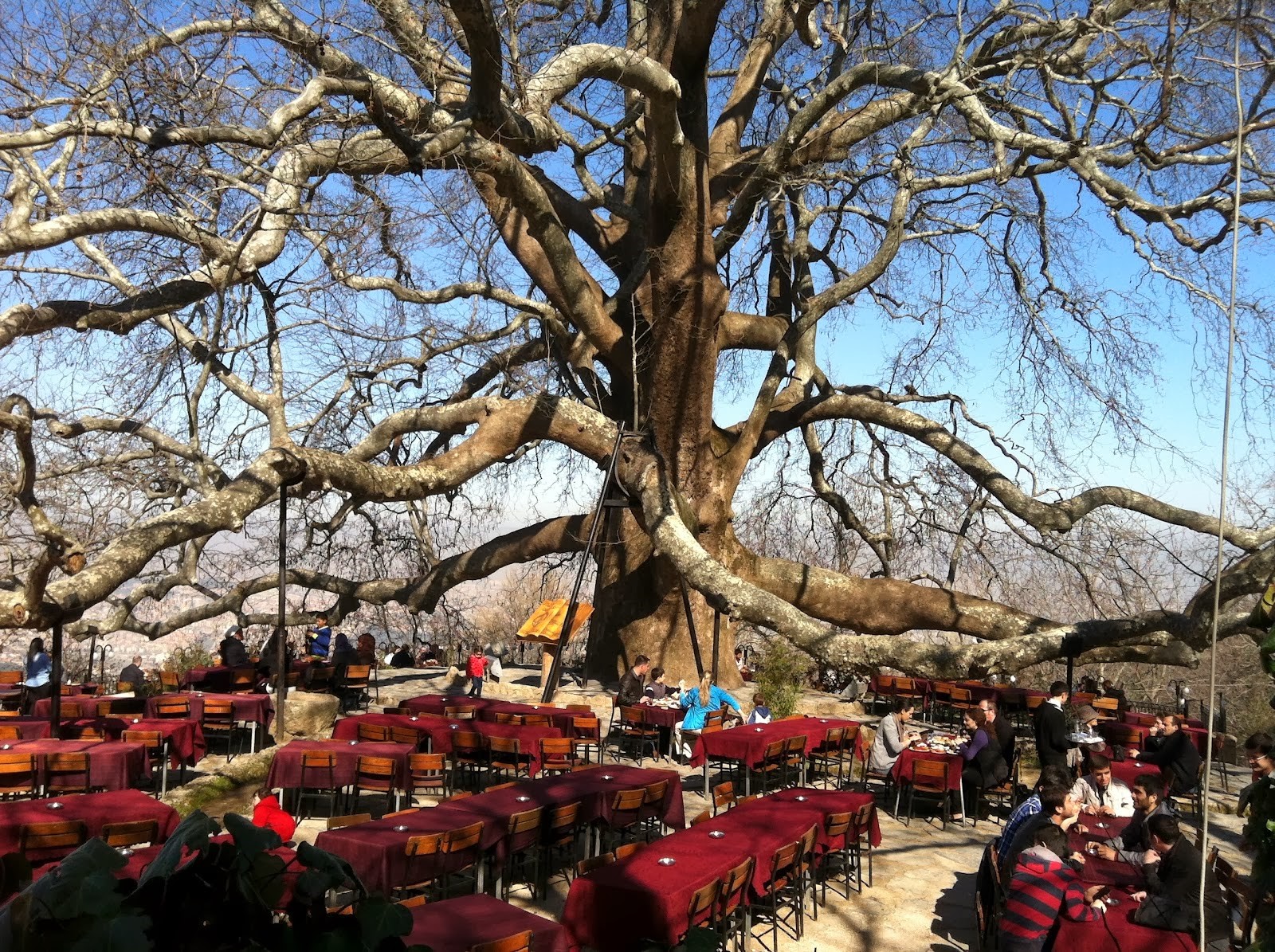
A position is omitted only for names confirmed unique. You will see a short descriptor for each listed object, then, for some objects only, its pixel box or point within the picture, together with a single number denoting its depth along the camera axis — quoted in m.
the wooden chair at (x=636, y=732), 12.48
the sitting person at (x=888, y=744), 11.00
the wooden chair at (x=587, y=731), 11.77
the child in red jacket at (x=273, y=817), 6.64
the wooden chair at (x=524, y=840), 7.48
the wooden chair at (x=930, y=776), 10.30
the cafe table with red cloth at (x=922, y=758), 10.47
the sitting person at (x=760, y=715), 12.22
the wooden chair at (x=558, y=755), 10.57
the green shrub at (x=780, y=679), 14.38
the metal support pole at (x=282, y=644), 12.24
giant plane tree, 9.55
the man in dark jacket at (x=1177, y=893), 5.55
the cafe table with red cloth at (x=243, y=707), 11.97
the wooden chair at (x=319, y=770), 9.46
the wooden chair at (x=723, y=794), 8.55
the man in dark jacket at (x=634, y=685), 13.34
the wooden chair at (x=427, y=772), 9.65
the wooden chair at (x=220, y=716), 12.05
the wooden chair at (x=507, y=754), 10.41
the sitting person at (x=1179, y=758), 10.51
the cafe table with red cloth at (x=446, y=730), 10.66
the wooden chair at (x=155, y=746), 10.27
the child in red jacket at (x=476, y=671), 16.55
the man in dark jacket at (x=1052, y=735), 10.47
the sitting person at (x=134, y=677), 15.55
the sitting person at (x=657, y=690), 13.40
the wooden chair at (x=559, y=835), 7.88
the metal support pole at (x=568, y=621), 14.19
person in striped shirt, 5.73
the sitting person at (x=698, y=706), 12.86
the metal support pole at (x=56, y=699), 10.06
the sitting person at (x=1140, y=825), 6.97
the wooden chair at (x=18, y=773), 8.77
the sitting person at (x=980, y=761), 10.82
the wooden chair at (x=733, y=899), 6.35
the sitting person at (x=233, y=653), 15.93
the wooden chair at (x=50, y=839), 6.45
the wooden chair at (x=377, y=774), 9.47
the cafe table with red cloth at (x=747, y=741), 10.70
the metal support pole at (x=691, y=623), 14.84
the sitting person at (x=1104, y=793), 8.82
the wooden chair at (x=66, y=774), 8.95
